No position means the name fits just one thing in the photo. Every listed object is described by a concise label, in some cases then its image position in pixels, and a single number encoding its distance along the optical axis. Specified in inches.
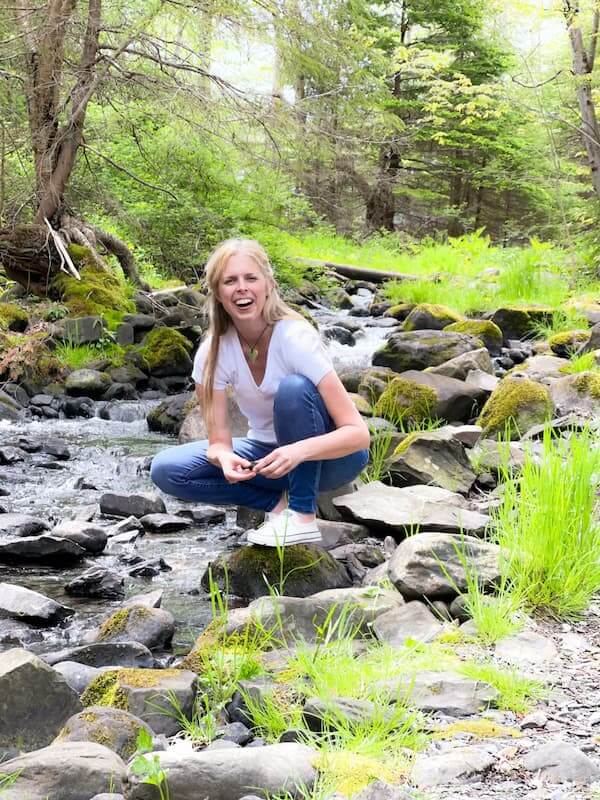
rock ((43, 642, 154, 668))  113.0
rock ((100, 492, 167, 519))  189.0
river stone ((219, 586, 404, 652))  110.0
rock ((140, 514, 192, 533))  179.5
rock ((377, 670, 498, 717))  86.3
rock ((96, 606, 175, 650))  121.5
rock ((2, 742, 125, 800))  70.9
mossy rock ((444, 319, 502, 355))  372.2
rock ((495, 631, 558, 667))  97.7
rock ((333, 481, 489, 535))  146.5
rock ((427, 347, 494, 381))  277.6
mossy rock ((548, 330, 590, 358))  324.1
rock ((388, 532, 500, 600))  116.6
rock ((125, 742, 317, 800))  70.9
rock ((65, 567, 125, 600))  145.9
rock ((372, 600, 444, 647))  107.0
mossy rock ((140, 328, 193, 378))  356.5
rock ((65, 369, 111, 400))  324.8
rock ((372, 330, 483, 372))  323.3
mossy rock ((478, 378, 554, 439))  219.1
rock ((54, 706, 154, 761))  82.4
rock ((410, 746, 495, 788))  72.4
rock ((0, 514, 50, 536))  171.8
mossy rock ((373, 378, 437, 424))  233.9
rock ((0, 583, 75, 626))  132.0
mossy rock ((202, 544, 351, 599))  134.4
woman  129.0
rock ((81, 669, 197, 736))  90.3
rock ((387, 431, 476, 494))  183.6
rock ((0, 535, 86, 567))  159.5
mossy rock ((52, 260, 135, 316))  377.4
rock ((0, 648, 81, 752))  88.4
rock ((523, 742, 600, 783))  69.8
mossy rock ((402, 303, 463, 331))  406.6
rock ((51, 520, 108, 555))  165.2
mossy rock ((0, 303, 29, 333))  355.9
